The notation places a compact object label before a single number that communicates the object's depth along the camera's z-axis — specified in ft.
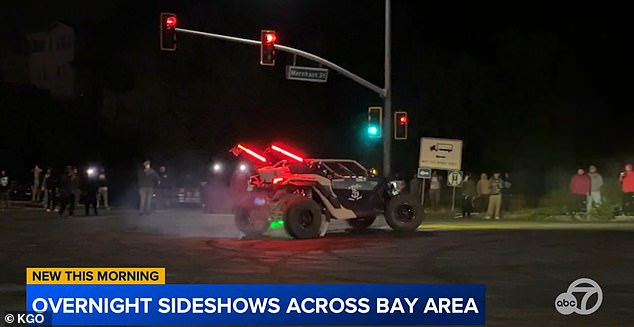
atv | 65.72
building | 303.27
